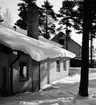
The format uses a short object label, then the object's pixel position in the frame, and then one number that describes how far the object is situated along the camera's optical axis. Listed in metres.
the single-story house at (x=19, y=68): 7.24
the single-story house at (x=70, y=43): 33.00
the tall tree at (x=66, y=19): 28.84
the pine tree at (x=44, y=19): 33.06
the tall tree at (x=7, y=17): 42.00
